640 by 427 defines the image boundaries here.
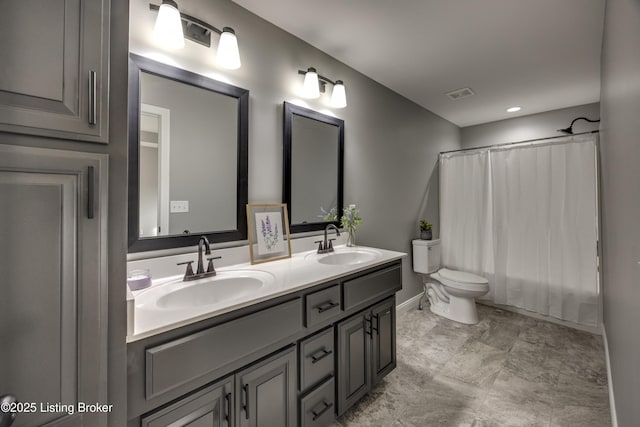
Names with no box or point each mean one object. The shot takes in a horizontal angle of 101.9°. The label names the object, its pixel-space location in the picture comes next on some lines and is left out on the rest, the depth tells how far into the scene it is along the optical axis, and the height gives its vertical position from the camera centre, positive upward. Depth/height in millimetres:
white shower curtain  2445 -80
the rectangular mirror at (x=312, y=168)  1828 +371
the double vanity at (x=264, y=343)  834 -522
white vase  2141 -176
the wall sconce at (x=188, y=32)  1219 +941
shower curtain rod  2619 +778
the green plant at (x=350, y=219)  2107 -26
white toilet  2635 -744
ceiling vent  2685 +1304
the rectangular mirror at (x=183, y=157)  1229 +313
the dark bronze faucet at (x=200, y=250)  1310 -171
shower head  3097 +1040
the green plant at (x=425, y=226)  3035 -121
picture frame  1607 -102
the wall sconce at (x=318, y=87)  1847 +964
